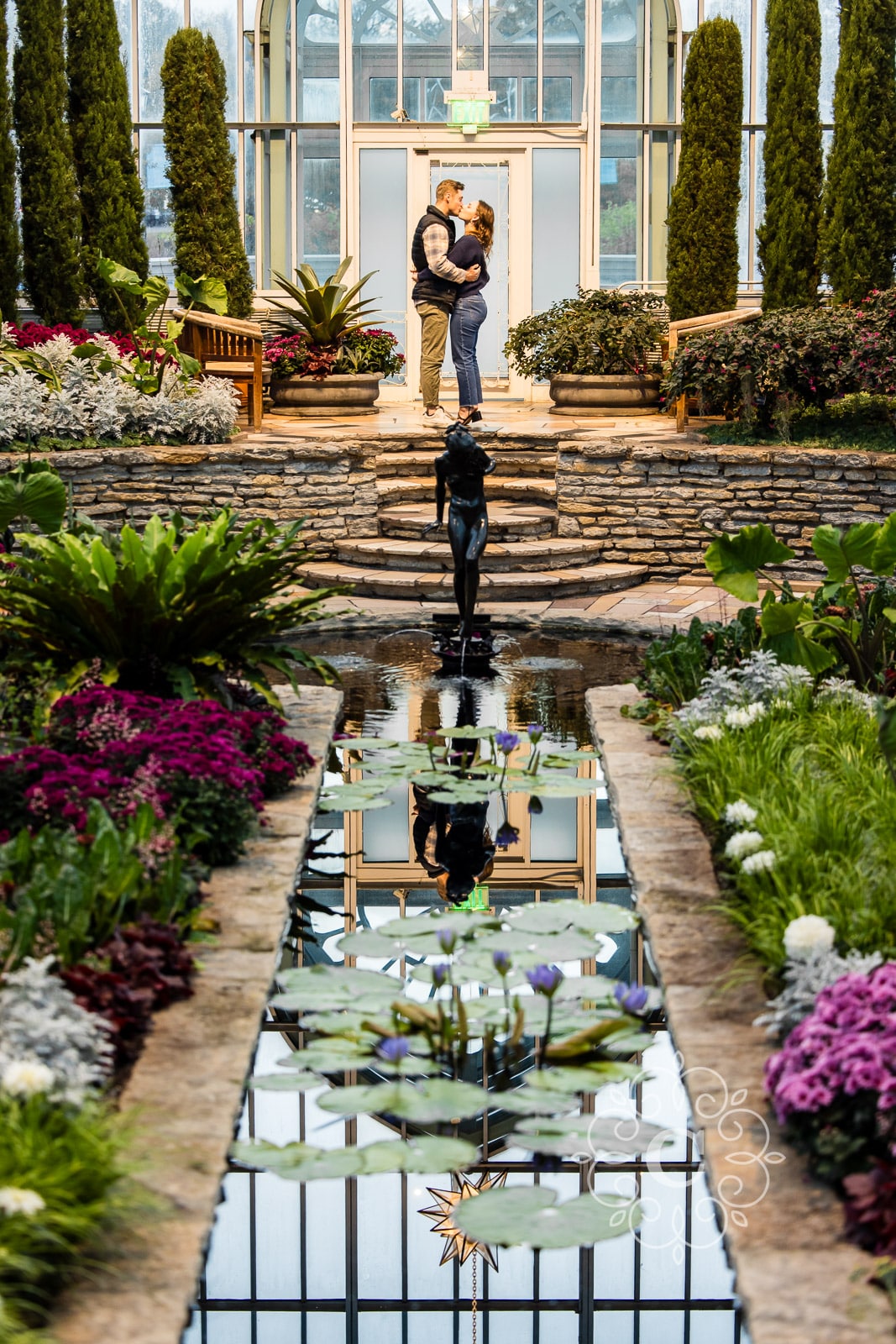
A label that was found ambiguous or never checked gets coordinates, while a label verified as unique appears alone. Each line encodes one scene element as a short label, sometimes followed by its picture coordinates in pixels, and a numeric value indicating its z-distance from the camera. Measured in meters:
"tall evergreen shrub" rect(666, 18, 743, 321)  15.01
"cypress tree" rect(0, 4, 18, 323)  13.98
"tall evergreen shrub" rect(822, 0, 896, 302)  14.13
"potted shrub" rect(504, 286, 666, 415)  14.09
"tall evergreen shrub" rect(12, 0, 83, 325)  14.15
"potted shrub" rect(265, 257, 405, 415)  14.07
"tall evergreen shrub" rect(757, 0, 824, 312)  14.63
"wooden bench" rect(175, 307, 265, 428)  12.82
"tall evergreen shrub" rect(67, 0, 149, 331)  14.43
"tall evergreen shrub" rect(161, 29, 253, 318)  14.74
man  12.09
